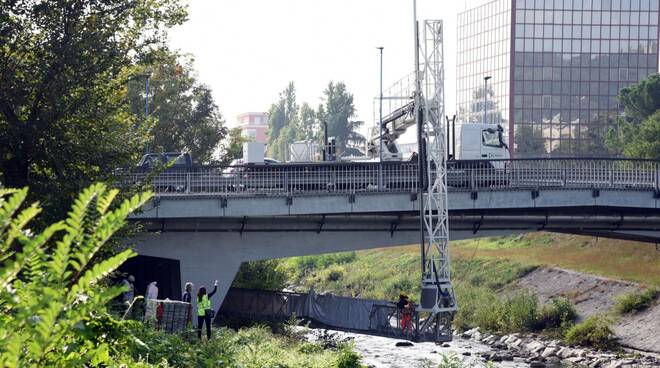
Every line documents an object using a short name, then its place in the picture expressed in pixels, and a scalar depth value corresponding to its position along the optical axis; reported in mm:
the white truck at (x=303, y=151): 60156
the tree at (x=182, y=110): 71750
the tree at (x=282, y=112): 181625
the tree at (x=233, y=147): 75750
